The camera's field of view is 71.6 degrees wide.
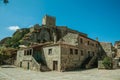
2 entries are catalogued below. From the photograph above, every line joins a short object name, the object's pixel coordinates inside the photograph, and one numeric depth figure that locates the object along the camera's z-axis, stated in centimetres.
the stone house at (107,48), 2581
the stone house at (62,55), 1768
